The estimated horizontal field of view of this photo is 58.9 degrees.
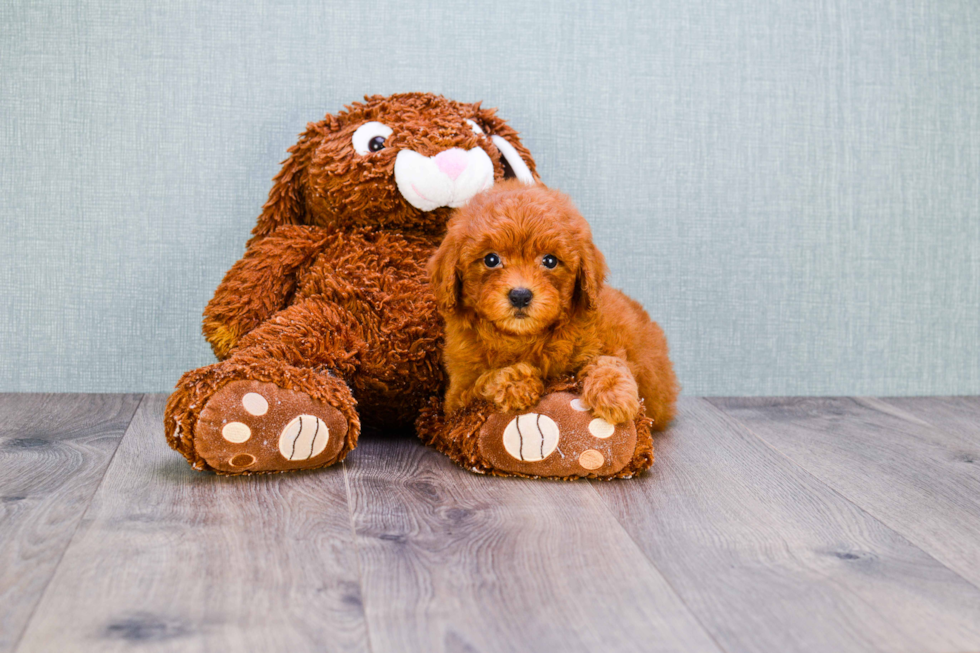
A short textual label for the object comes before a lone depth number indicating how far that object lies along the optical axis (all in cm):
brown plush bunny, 135
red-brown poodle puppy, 112
